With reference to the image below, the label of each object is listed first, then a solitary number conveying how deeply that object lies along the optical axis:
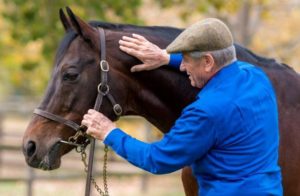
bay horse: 8.93
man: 7.58
